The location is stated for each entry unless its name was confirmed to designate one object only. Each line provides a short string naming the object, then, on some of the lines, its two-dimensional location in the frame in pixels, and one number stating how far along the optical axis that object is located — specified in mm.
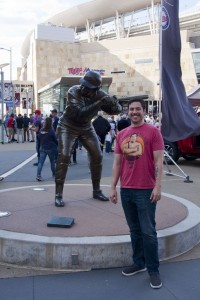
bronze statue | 5426
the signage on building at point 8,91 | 22953
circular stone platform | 3984
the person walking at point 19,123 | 21750
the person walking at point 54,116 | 13820
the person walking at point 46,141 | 9547
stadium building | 57750
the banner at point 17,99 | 30947
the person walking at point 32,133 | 22761
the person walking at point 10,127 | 21516
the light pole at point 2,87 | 21175
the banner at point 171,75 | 8539
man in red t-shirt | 3426
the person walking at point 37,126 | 11727
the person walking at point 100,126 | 12825
